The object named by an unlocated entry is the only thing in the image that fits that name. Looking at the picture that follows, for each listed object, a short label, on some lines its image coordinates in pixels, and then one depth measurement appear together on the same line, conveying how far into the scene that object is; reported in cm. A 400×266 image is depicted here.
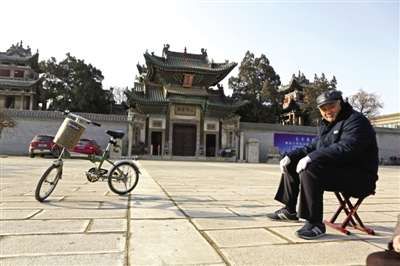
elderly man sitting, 283
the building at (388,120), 4553
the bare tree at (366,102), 4066
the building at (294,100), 3744
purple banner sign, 2808
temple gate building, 2648
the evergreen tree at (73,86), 3288
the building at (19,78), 3444
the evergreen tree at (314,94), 3247
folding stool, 296
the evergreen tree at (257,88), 3534
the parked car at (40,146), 1958
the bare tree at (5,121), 2156
